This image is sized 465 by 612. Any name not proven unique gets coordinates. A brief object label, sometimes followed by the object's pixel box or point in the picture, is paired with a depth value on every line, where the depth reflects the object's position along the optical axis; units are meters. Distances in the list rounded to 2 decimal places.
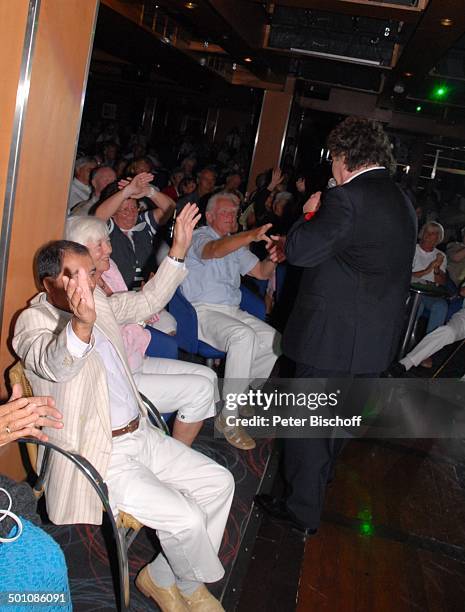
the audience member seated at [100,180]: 4.54
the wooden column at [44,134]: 2.07
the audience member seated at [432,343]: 5.18
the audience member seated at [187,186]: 6.79
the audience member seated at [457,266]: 6.27
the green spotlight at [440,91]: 7.86
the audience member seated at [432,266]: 5.92
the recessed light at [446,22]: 4.39
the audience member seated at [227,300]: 3.62
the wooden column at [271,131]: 9.30
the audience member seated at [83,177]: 5.38
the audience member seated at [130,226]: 3.43
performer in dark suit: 2.38
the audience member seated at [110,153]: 8.55
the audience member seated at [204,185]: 6.63
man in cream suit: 1.88
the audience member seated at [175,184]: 6.81
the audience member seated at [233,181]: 7.75
